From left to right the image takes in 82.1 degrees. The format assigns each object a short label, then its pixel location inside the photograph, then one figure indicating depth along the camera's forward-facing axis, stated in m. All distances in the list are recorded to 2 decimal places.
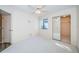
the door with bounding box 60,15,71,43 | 2.48
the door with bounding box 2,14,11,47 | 2.54
